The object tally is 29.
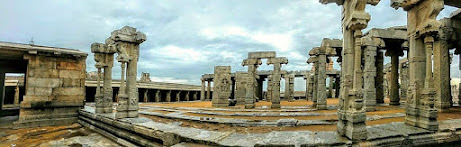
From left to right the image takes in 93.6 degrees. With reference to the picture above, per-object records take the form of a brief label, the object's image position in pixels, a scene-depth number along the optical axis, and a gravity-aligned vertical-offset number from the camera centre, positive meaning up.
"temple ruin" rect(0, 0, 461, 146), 5.01 -0.64
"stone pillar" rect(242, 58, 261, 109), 14.45 +0.07
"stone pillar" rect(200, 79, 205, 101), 27.91 -1.29
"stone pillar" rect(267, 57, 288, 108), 13.90 +0.36
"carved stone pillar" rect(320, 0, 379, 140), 4.66 +0.21
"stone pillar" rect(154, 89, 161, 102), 27.61 -1.76
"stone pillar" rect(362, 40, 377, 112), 10.78 +0.76
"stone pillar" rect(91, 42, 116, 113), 10.06 +0.66
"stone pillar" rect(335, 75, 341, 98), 27.67 -0.06
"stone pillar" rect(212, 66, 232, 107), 16.45 -0.27
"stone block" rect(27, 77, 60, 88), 10.59 -0.13
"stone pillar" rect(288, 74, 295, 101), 26.93 -0.03
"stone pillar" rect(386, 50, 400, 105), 12.70 +0.32
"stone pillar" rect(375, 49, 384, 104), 13.80 +0.46
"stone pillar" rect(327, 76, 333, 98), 28.40 -0.82
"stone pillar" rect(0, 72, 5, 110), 13.51 -0.39
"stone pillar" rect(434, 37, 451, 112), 9.07 +0.06
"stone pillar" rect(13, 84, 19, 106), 19.27 -1.57
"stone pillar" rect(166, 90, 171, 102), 30.21 -2.01
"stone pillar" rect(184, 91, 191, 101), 35.33 -2.34
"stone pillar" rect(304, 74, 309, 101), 26.57 -0.18
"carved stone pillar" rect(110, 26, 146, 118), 8.26 +0.83
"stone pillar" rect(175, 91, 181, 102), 32.34 -2.14
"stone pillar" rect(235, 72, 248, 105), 19.02 -0.38
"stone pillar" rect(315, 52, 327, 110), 12.11 +0.30
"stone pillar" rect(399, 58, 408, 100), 19.97 +0.99
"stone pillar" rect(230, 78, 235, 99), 29.91 -0.76
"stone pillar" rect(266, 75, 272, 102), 25.70 -0.69
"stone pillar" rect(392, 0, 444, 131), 5.68 +0.75
